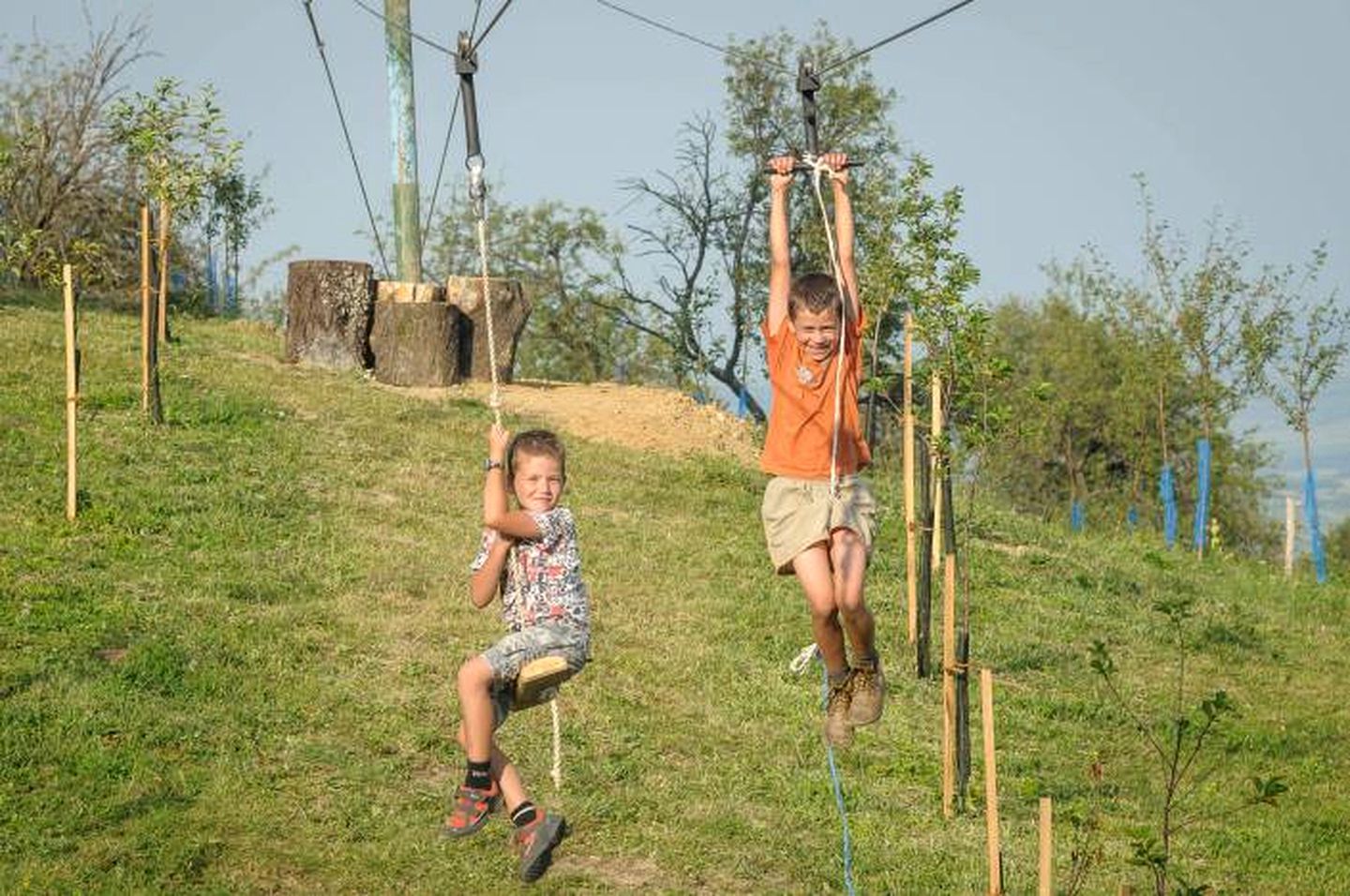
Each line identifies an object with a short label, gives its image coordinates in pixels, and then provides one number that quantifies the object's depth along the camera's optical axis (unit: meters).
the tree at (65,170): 31.50
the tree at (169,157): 19.67
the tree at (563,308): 40.88
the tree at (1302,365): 31.22
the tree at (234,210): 35.38
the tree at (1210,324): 33.25
